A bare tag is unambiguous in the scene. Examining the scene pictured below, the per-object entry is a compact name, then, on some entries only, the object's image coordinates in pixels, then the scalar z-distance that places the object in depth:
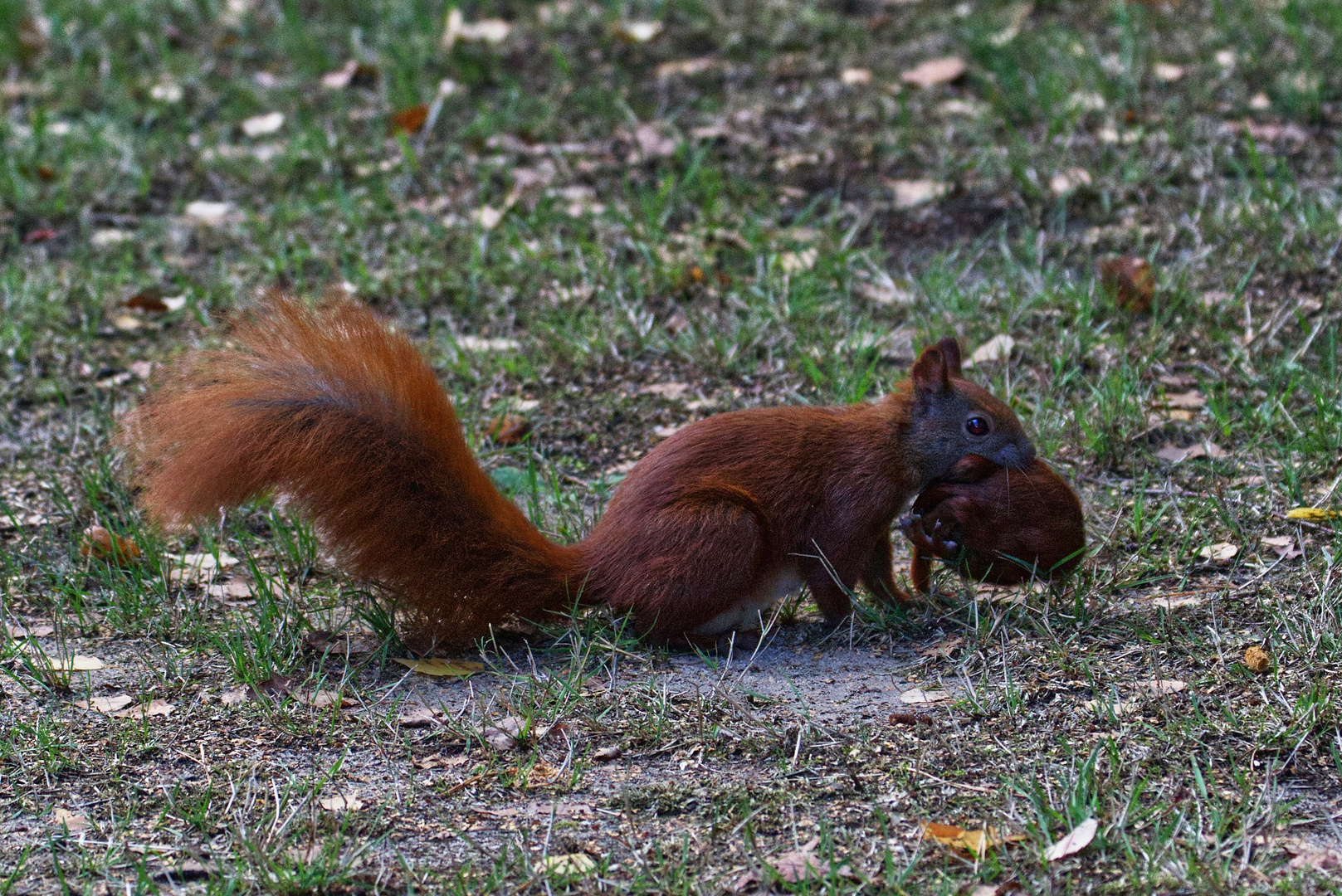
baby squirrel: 5.32
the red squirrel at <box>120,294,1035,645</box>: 4.81
